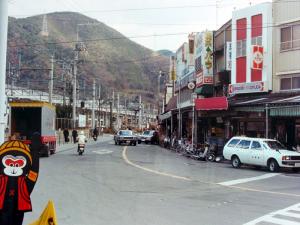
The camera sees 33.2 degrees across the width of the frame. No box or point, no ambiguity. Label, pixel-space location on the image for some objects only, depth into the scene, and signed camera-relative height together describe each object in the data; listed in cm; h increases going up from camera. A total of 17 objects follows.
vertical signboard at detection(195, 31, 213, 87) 4381 +626
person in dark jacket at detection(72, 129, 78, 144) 5794 -57
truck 3231 +66
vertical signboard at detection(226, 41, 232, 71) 3741 +575
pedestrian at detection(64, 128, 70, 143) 5952 -72
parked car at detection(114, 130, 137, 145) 5472 -82
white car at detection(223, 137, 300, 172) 2478 -114
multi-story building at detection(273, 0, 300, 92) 3184 +562
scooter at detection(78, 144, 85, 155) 3497 -135
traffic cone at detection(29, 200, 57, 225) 611 -107
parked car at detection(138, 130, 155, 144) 6659 -94
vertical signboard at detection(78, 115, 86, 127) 8100 +148
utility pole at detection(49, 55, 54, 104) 4610 +426
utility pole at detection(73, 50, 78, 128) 5662 +618
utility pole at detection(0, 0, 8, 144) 641 +106
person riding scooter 3475 -96
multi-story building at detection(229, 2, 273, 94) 3362 +565
